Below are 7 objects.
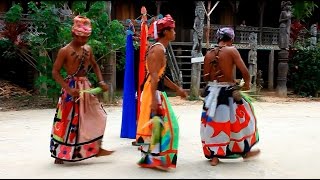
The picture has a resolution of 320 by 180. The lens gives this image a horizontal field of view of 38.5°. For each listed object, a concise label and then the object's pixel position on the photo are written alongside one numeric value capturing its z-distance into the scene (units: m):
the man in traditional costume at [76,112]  4.75
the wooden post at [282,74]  15.57
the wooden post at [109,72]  12.21
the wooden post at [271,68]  17.88
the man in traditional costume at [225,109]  4.84
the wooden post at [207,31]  14.77
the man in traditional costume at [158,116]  4.45
